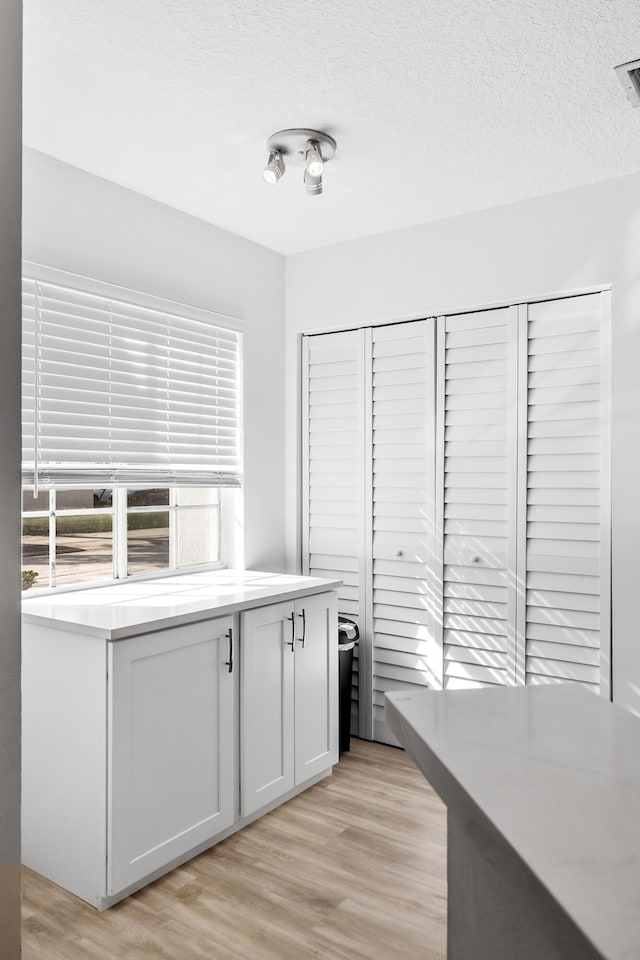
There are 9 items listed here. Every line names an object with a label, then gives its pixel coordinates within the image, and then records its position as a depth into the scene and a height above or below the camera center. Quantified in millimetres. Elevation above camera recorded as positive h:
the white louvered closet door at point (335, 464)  3594 +43
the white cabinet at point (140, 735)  2160 -916
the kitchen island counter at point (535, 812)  588 -374
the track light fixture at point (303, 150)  2402 +1167
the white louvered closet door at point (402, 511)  3344 -194
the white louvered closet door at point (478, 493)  3094 -91
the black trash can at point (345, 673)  3391 -1002
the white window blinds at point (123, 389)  2568 +348
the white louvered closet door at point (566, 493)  2863 -82
